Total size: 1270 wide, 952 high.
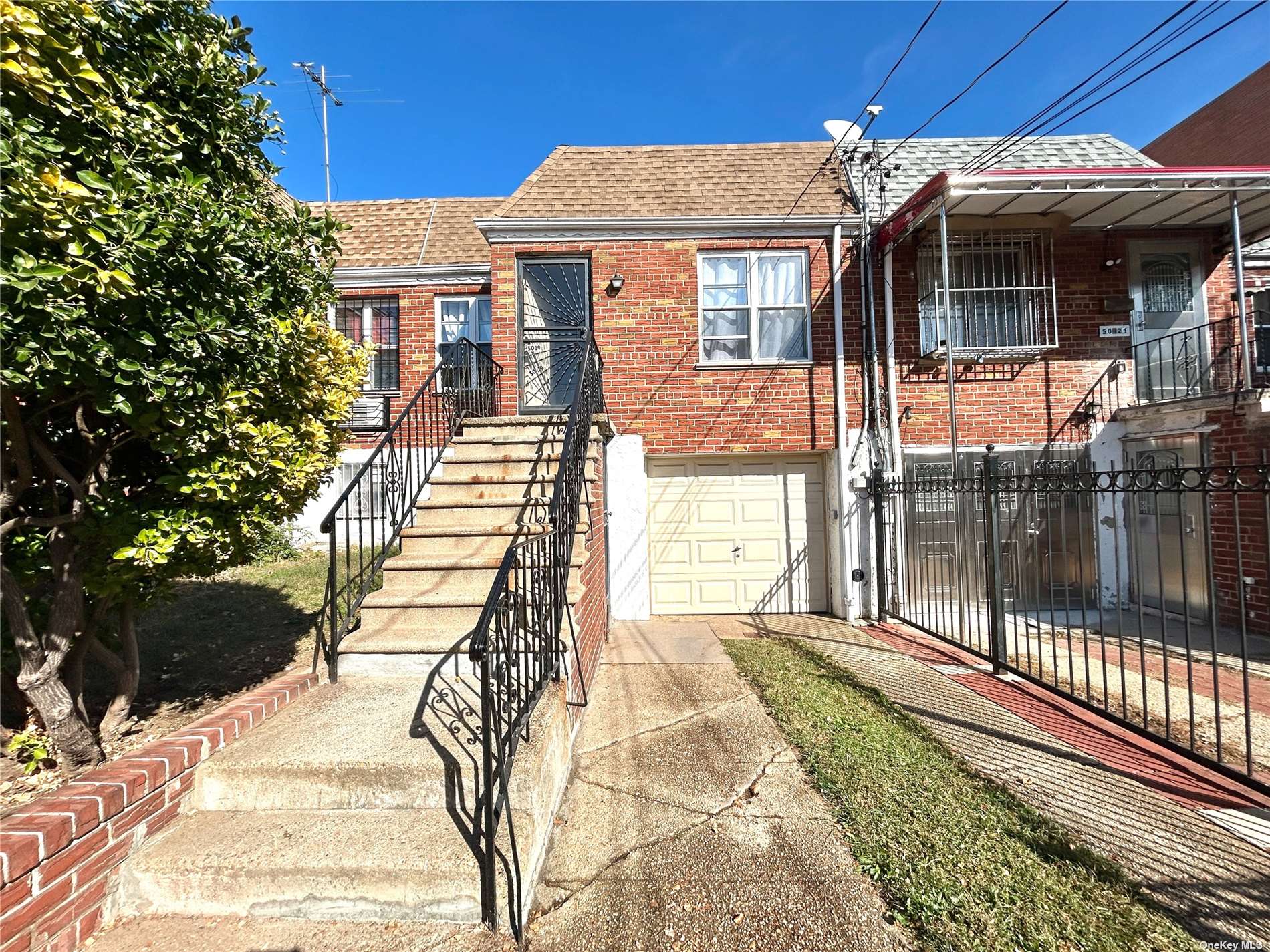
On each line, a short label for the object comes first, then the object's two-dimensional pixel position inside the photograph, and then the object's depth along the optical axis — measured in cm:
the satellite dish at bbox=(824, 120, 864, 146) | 785
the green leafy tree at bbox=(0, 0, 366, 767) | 206
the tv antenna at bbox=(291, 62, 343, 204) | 1034
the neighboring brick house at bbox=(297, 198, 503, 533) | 829
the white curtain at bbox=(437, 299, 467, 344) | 845
